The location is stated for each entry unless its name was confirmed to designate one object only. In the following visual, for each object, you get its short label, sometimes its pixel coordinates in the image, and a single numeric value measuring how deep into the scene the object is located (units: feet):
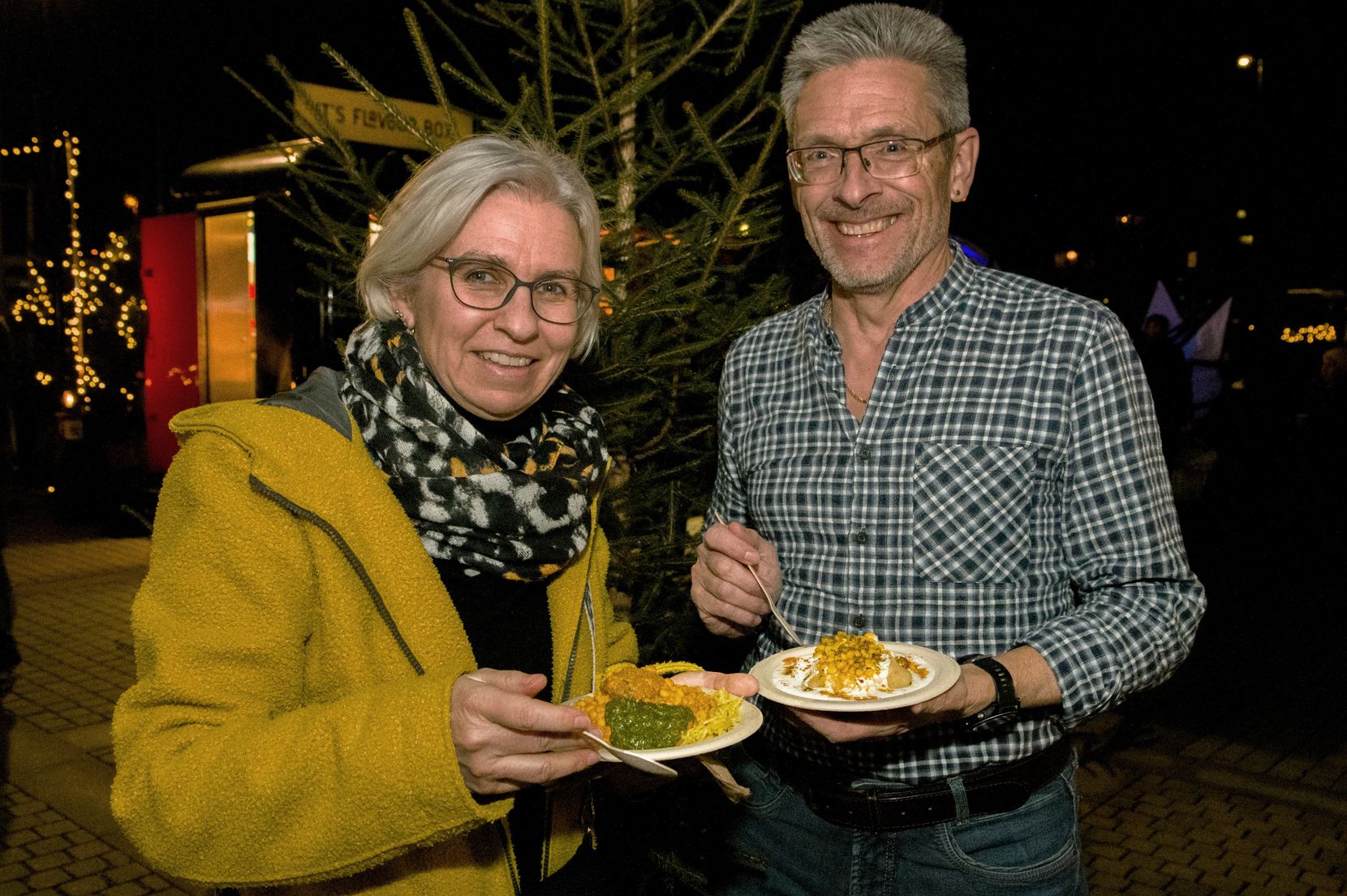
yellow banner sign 15.12
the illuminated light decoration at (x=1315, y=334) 61.05
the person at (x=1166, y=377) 37.96
